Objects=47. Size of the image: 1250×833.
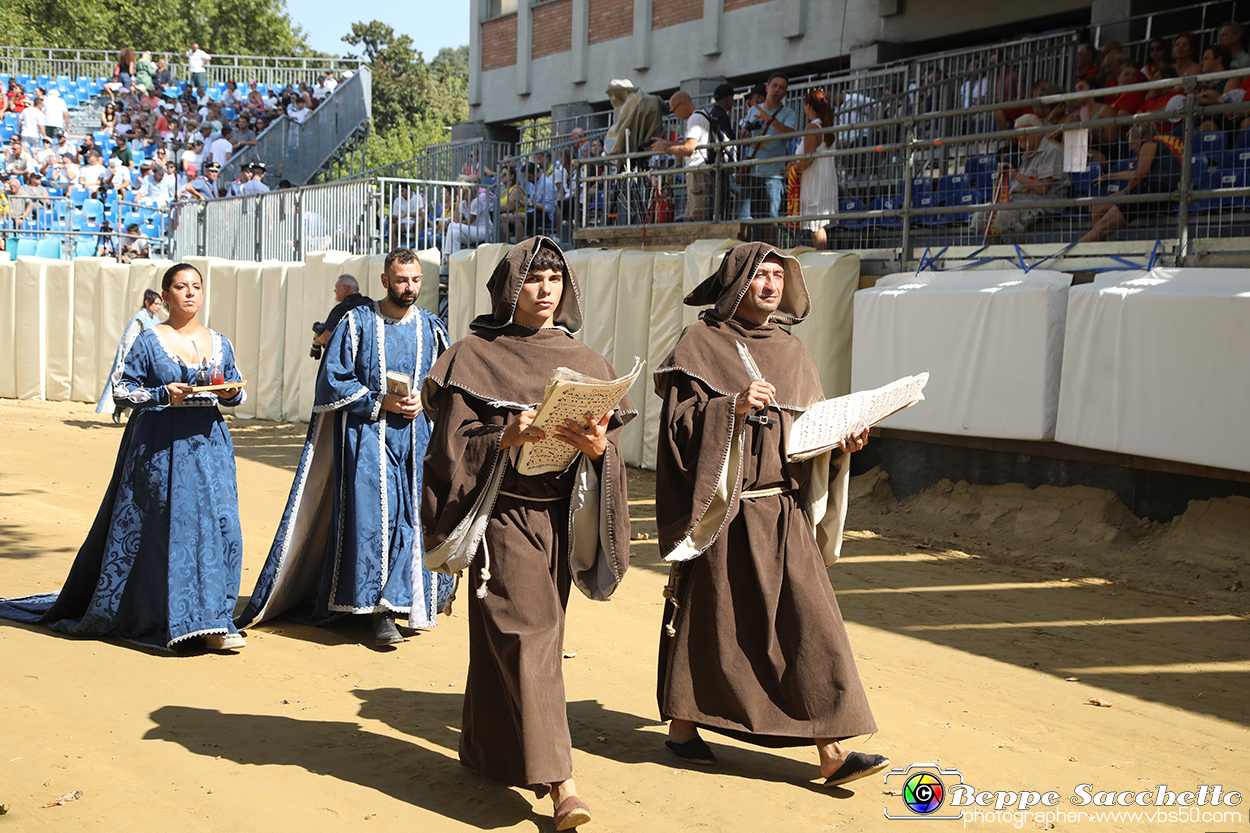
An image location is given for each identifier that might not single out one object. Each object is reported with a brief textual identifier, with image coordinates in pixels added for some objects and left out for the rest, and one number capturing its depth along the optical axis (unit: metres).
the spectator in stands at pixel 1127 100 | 9.32
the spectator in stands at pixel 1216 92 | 8.59
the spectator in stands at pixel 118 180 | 26.55
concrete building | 15.63
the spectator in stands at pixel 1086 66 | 10.86
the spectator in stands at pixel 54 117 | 29.47
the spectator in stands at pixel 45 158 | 27.04
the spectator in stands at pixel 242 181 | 23.23
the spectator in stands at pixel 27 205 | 22.31
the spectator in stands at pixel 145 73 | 32.12
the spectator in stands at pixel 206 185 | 26.36
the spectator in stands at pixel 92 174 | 26.23
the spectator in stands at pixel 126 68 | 32.12
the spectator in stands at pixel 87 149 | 27.33
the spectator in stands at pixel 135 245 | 21.39
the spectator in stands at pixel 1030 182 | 9.66
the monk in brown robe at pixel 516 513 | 4.06
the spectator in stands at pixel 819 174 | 11.34
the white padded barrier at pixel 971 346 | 8.93
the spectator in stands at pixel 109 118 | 30.09
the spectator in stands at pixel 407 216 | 17.47
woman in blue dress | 6.08
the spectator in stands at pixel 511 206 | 16.48
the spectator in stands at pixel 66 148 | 28.00
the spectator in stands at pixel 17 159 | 26.78
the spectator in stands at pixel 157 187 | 26.33
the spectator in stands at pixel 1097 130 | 9.26
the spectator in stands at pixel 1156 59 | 9.97
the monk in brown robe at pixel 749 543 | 4.41
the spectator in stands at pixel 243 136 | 28.59
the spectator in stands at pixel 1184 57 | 9.45
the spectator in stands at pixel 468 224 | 17.00
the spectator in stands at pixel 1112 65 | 10.46
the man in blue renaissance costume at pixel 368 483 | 6.53
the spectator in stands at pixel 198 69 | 32.78
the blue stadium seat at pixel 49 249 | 21.89
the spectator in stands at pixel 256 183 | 22.55
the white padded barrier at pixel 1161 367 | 7.63
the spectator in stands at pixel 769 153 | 12.02
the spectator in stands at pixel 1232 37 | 9.68
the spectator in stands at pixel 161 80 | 32.28
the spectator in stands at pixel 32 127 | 28.66
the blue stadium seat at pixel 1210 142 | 8.48
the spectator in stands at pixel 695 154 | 12.90
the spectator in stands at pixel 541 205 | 16.08
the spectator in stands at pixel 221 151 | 27.94
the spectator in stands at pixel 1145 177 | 8.81
